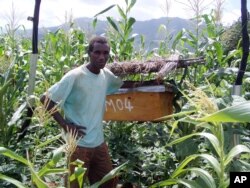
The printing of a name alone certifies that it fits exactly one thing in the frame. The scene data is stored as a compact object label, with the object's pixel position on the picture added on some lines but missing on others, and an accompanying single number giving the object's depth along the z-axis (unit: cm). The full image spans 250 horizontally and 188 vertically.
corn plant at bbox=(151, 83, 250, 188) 163
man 249
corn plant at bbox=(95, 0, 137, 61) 368
